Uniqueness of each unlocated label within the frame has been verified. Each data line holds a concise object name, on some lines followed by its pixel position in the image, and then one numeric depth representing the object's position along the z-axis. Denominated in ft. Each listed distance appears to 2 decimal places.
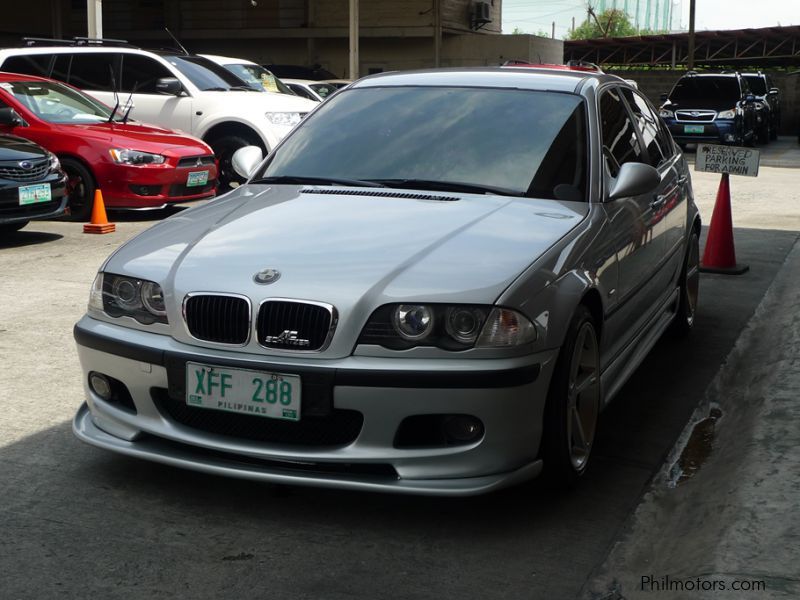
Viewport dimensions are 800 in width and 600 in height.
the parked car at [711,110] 79.60
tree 394.77
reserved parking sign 28.76
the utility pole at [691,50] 128.47
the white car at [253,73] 52.21
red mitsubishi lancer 36.52
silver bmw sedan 11.44
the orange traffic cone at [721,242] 28.53
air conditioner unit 126.41
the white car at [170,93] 44.86
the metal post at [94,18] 57.73
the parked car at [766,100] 92.63
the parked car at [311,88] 64.90
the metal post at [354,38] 87.90
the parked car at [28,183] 30.89
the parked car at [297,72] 88.33
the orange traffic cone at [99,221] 34.27
